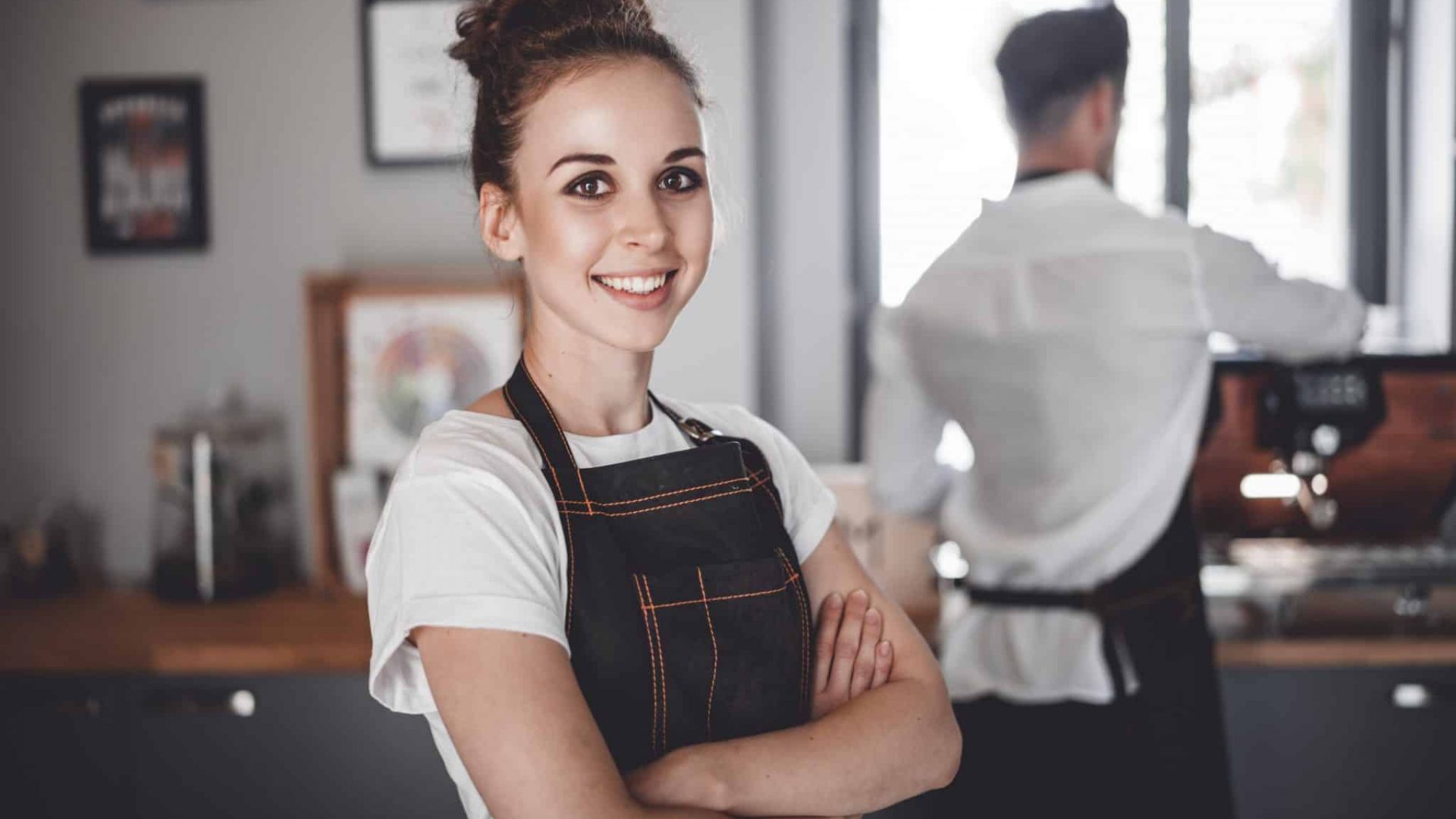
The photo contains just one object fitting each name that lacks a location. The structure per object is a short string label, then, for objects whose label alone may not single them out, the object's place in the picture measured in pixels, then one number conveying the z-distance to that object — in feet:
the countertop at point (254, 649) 7.10
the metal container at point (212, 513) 8.09
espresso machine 7.50
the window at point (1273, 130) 10.39
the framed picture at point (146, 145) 8.45
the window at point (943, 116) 10.18
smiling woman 3.10
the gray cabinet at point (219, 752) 7.18
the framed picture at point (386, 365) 8.11
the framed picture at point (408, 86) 8.14
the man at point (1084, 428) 6.12
